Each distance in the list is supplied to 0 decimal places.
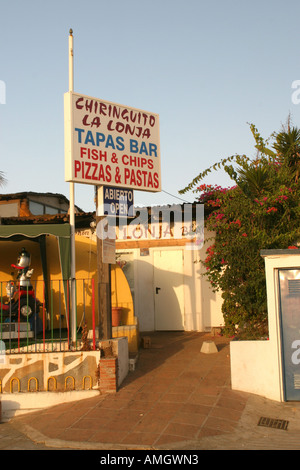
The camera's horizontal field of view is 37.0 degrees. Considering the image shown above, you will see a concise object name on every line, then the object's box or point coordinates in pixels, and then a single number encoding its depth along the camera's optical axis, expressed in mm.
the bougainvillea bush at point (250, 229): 8922
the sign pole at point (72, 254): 8398
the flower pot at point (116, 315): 9945
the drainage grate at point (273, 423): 6164
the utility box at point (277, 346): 7133
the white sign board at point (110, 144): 7961
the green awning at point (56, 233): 8289
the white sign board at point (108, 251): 8125
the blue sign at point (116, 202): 8250
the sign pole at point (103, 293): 8109
